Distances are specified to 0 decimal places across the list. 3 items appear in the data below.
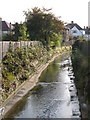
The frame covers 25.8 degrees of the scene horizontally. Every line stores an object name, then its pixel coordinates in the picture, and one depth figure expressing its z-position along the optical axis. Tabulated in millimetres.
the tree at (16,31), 25850
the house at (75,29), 73966
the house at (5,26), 46651
